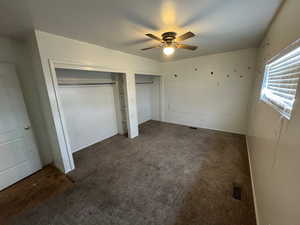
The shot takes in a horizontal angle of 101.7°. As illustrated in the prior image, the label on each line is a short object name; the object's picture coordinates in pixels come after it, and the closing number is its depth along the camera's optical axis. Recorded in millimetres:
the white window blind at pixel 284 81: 948
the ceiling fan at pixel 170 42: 1980
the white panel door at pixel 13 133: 1989
